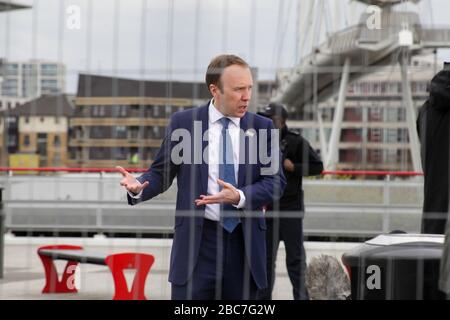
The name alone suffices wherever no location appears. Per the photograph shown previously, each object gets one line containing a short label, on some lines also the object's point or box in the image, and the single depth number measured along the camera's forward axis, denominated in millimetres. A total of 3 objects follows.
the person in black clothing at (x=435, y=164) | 10547
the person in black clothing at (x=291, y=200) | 13984
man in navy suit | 9391
